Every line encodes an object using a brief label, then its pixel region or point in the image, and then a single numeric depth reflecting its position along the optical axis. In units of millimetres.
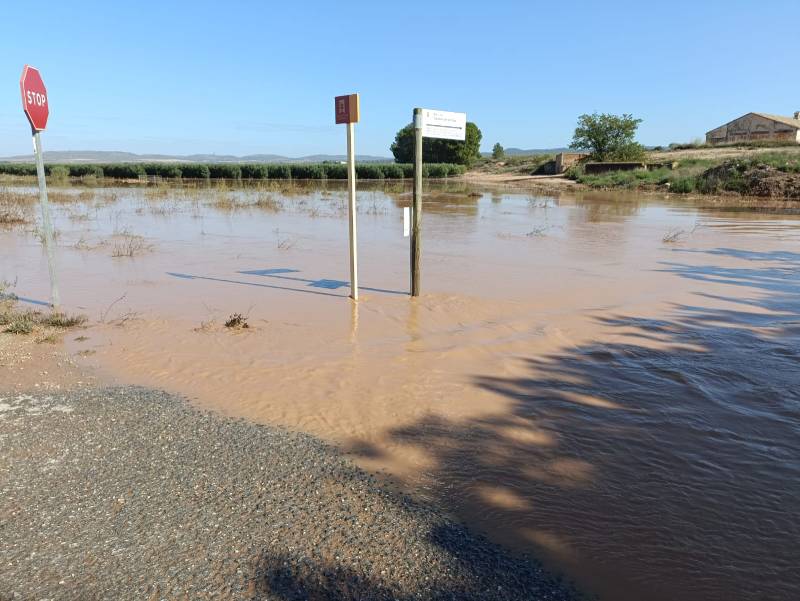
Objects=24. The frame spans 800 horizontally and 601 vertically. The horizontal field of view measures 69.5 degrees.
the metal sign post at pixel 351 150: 7238
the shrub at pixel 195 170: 60234
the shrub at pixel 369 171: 62031
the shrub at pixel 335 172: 58906
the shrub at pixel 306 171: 59375
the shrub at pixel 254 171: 59750
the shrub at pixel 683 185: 35134
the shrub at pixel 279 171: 60062
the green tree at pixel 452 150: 76062
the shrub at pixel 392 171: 63156
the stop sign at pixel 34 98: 6254
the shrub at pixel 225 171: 58938
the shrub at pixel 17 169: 62444
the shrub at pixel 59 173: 45650
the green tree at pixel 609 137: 53812
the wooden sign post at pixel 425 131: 7457
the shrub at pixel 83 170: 59853
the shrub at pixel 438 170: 63375
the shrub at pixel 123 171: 59469
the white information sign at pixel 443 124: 7461
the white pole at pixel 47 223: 6656
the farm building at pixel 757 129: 55719
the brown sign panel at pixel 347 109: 7215
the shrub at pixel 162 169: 60281
